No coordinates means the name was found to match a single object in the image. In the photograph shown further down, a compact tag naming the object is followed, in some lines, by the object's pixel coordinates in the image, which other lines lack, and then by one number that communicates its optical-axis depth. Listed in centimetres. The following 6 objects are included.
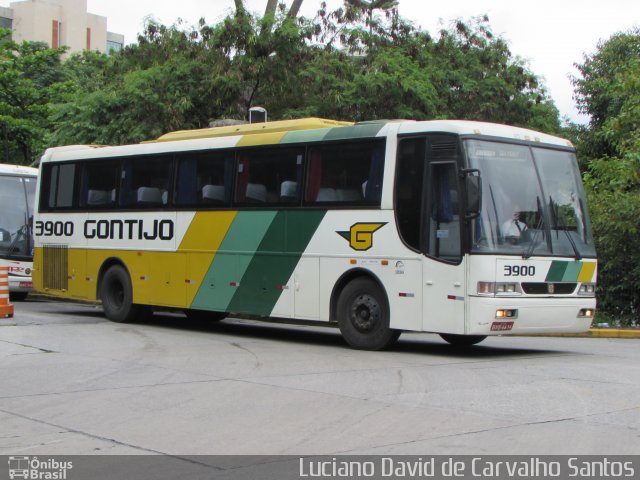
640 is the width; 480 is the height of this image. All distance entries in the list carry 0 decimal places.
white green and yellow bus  1292
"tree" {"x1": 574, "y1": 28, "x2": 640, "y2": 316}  2086
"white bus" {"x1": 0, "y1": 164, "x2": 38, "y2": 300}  2516
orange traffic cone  1834
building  8031
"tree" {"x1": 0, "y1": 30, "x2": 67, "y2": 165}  3941
